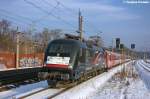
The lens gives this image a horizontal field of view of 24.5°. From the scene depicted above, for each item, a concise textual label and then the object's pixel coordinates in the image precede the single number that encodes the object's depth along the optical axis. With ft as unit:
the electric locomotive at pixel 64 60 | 66.80
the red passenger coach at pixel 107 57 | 138.49
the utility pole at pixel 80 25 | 119.59
